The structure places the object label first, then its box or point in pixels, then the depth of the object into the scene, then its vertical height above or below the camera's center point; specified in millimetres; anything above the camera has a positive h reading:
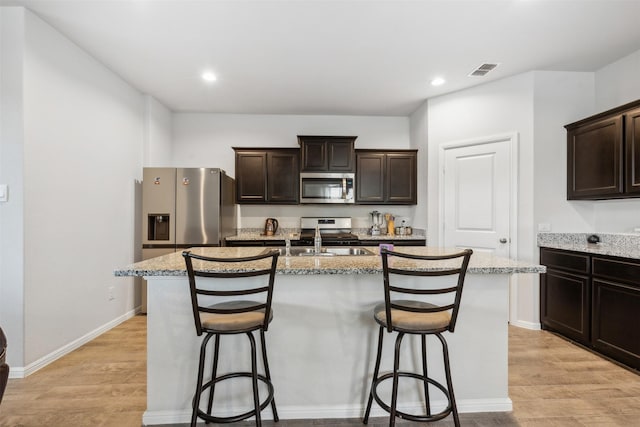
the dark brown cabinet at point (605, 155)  2699 +590
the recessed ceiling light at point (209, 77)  3386 +1538
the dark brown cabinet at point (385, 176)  4520 +580
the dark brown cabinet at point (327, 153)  4406 +887
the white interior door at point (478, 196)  3485 +247
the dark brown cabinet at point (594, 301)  2414 -735
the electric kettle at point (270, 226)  4652 -161
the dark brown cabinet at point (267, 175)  4438 +572
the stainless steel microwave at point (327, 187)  4414 +407
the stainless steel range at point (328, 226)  4582 -154
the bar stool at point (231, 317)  1518 -532
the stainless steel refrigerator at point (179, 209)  3760 +70
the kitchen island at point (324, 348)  1838 -805
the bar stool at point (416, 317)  1533 -534
